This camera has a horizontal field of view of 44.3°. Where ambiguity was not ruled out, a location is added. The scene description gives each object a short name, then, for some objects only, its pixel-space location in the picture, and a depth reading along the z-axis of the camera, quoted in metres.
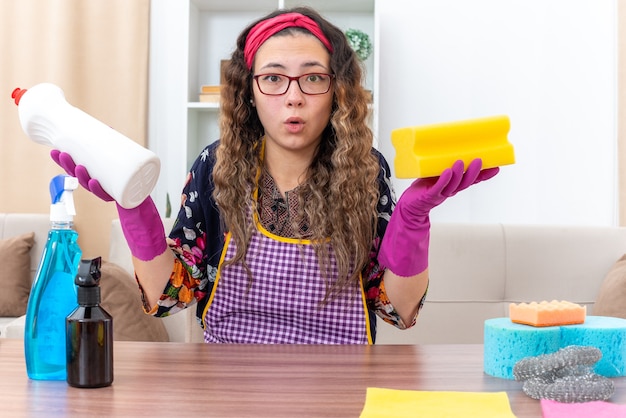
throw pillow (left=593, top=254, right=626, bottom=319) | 2.29
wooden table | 0.87
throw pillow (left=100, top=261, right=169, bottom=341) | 2.42
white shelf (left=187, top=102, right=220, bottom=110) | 3.18
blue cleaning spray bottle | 0.99
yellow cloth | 0.85
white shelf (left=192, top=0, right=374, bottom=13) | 3.19
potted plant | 3.05
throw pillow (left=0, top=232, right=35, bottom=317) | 2.96
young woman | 1.44
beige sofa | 2.50
